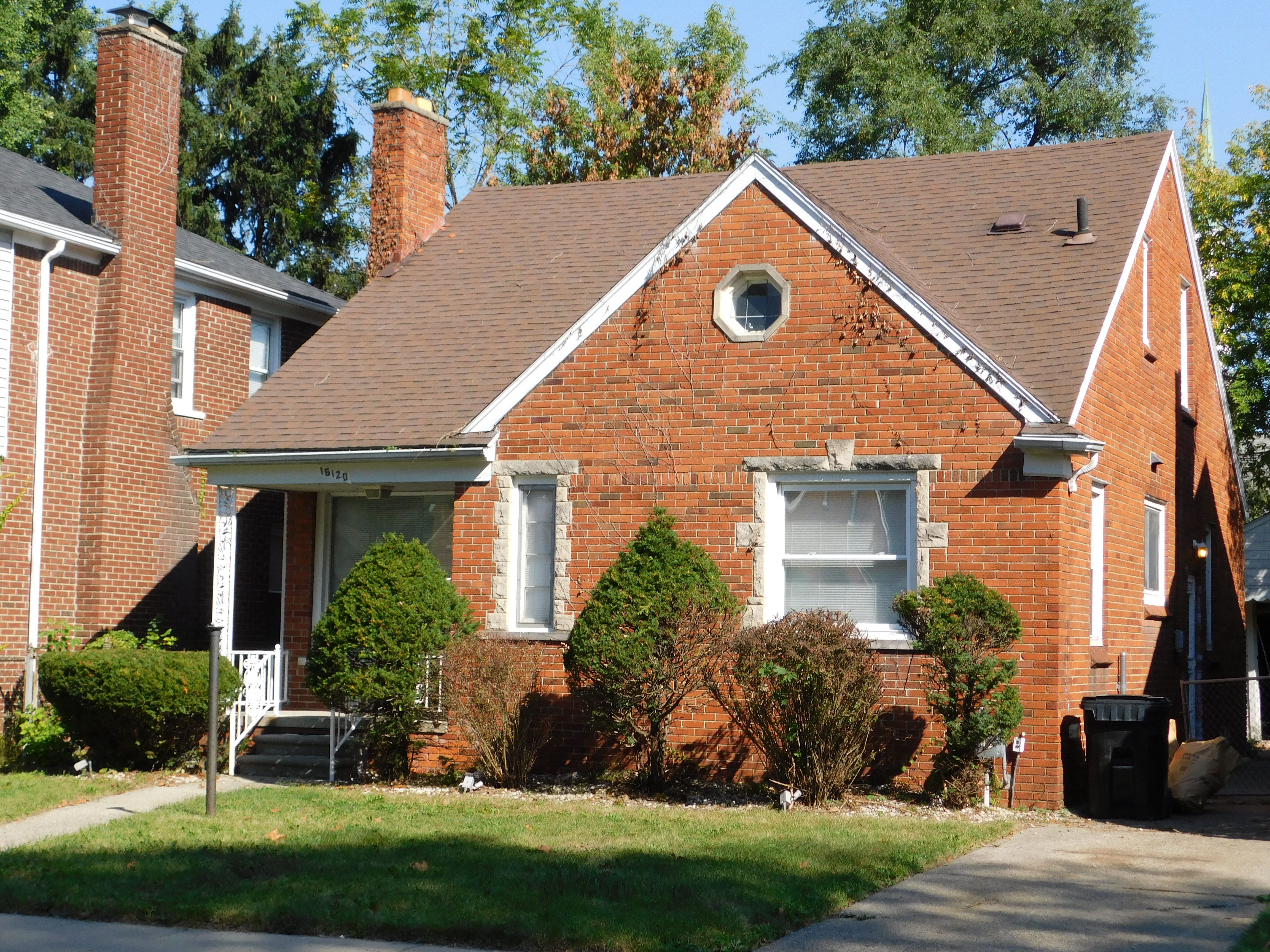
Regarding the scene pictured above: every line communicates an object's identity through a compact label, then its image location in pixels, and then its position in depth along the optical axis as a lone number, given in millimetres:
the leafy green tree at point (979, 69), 32812
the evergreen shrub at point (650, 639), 12117
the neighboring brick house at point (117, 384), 16297
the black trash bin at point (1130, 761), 11797
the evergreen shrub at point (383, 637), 12789
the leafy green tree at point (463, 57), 33375
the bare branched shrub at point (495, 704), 12625
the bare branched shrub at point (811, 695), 11633
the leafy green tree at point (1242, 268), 24047
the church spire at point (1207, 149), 29448
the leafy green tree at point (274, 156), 35594
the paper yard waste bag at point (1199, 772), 12336
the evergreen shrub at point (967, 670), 11688
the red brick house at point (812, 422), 12383
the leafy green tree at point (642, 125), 30078
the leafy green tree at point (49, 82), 29719
